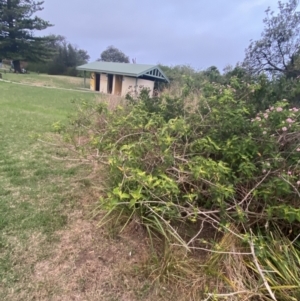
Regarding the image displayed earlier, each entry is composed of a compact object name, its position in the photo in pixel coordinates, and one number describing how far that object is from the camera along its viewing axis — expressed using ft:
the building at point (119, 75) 69.44
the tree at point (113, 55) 170.30
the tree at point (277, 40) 32.65
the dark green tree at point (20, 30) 87.25
